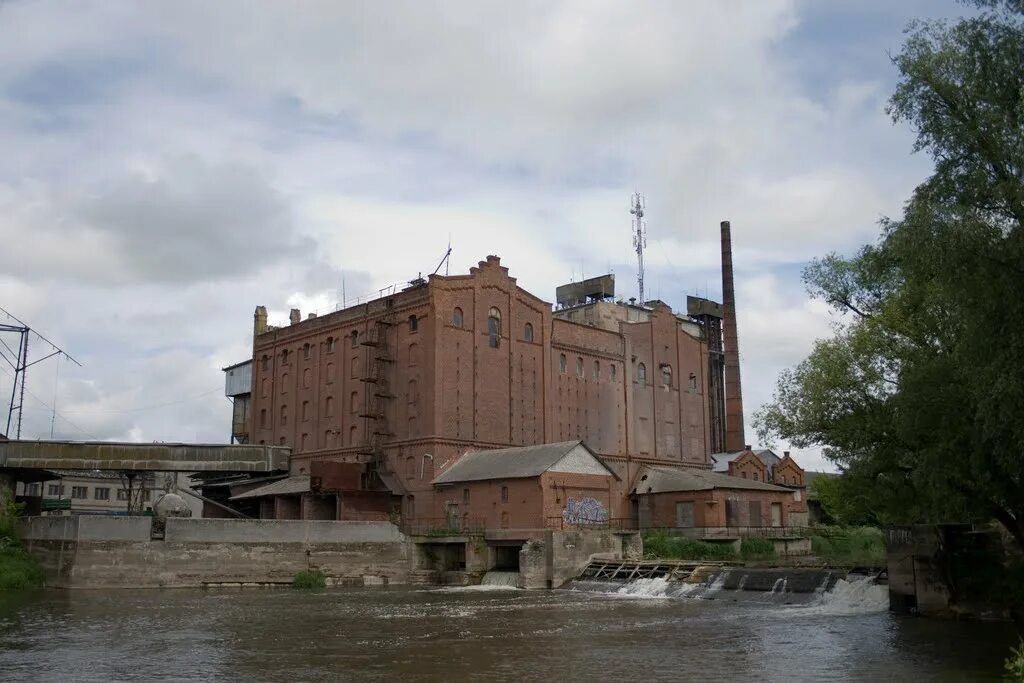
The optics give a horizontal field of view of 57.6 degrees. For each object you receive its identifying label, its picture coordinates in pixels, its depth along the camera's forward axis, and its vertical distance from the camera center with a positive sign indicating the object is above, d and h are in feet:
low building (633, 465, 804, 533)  178.19 +3.33
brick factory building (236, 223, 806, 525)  178.19 +28.05
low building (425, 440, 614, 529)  152.97 +5.04
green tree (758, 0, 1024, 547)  56.90 +15.06
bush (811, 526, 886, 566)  175.11 -5.11
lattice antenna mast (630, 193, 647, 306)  288.92 +85.87
